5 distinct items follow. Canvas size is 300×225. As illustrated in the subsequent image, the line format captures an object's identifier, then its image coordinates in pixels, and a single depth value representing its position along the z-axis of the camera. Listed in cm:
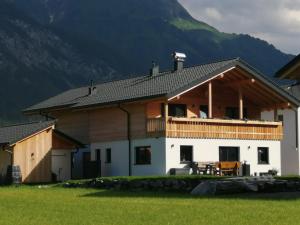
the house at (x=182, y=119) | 3684
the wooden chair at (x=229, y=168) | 3716
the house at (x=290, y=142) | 4425
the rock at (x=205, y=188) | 2412
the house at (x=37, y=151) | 3784
